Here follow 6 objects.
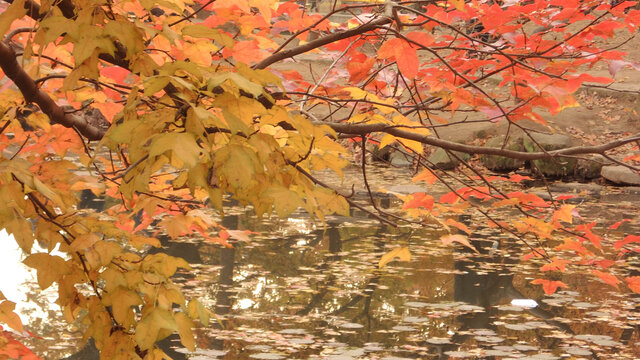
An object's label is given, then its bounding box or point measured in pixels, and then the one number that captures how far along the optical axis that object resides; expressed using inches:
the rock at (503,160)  1025.5
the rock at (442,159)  1029.2
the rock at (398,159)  1089.8
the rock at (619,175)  952.3
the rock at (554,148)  984.9
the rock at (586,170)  995.9
